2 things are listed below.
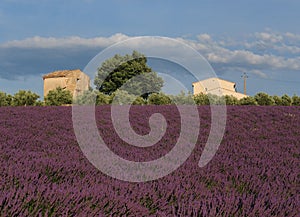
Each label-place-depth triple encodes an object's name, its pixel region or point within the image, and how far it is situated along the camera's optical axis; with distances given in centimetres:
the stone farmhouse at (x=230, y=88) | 5366
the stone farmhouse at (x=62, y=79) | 4756
